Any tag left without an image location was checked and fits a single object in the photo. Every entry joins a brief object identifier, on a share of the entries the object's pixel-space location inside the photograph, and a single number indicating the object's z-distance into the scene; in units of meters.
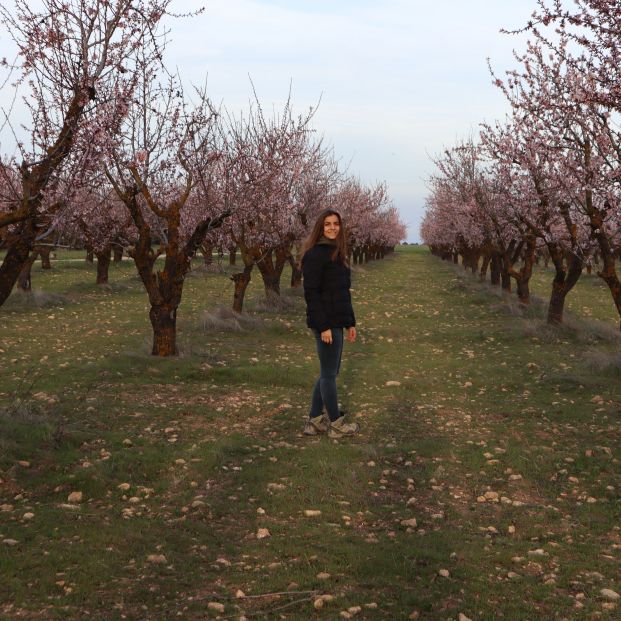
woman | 8.36
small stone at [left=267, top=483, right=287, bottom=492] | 7.11
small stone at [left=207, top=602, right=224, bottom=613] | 4.68
